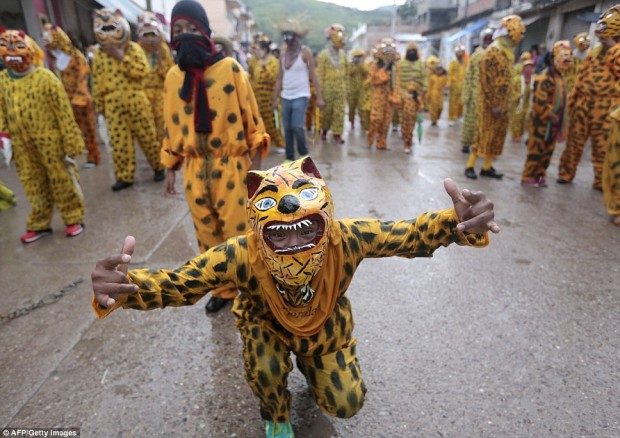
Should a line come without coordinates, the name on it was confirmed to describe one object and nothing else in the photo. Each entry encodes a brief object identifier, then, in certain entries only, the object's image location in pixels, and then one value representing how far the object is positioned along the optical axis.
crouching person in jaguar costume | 1.56
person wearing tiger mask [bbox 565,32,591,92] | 6.96
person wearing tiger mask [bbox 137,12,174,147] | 6.56
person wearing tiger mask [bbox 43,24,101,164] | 6.63
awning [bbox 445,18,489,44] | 23.61
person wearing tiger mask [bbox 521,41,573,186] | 5.29
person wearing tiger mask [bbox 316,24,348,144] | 8.67
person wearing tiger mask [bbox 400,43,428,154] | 7.88
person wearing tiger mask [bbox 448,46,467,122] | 12.25
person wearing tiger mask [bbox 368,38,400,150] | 7.75
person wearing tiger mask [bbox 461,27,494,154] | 7.48
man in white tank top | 6.16
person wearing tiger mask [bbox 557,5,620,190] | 5.07
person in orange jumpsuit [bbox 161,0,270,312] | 2.64
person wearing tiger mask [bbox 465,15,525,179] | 5.28
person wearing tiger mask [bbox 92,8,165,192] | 5.25
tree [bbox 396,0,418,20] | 51.50
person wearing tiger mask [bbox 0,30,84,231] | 3.83
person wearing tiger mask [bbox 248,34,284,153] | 7.96
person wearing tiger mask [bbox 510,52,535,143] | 8.78
